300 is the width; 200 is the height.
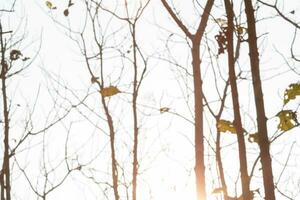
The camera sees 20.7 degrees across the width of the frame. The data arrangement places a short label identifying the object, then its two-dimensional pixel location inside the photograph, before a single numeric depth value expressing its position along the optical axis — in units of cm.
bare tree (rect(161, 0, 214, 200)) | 813
